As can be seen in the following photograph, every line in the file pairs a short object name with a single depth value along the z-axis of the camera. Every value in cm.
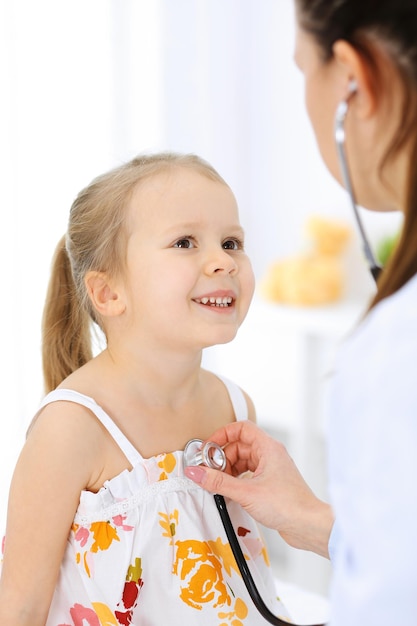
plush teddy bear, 259
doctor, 117
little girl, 145
